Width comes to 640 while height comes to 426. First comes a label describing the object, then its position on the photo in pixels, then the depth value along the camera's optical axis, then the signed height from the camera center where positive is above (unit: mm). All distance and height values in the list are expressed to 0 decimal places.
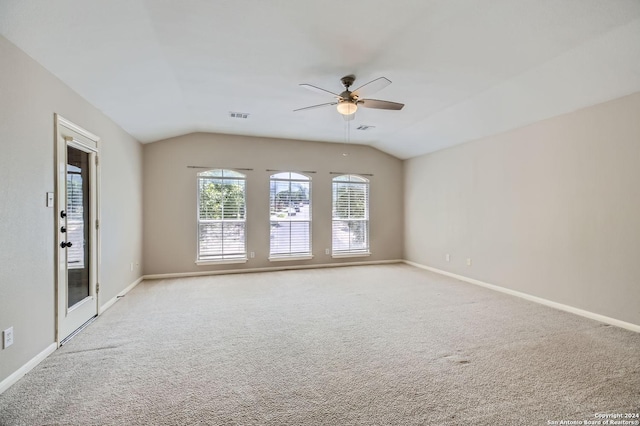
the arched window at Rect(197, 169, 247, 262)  5977 +33
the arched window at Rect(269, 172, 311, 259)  6410 +43
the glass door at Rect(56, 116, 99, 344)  2924 -109
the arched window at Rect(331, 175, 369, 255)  6910 +33
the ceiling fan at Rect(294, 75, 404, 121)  3338 +1337
